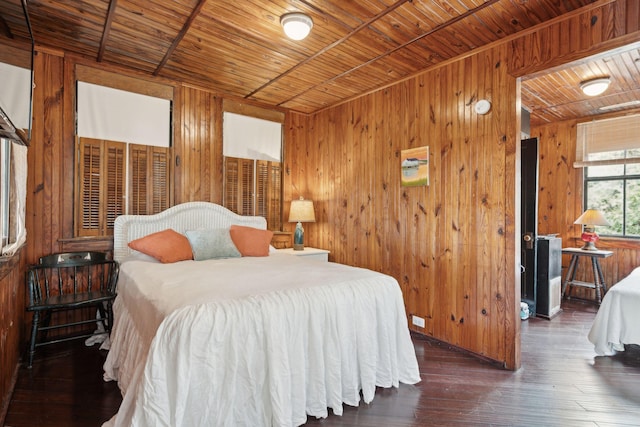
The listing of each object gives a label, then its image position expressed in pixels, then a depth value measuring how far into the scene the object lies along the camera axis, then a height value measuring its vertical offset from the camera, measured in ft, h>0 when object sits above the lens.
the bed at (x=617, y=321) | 9.29 -3.09
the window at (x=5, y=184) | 6.06 +0.48
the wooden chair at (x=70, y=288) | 8.55 -2.39
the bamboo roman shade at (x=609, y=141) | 14.49 +3.31
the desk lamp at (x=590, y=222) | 14.44 -0.39
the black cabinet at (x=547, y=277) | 12.94 -2.54
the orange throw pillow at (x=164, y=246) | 9.80 -1.11
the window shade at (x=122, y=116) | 10.42 +3.13
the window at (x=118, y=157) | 10.40 +1.76
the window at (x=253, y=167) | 13.35 +1.84
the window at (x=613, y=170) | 14.71 +2.05
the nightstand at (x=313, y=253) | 13.48 -1.73
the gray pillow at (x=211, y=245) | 10.30 -1.10
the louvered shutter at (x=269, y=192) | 14.21 +0.83
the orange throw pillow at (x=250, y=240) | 11.19 -1.02
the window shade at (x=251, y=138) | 13.33 +3.08
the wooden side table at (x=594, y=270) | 14.33 -2.60
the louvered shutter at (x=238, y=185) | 13.29 +1.05
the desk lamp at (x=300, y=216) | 14.23 -0.22
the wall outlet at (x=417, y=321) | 10.90 -3.63
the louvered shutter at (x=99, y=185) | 10.36 +0.79
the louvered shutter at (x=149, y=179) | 11.22 +1.08
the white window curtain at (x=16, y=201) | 6.92 +0.18
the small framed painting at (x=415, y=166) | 10.68 +1.51
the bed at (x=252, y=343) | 5.07 -2.41
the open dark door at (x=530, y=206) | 12.35 +0.26
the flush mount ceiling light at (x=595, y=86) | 11.08 +4.37
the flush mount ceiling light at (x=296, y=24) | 7.77 +4.46
